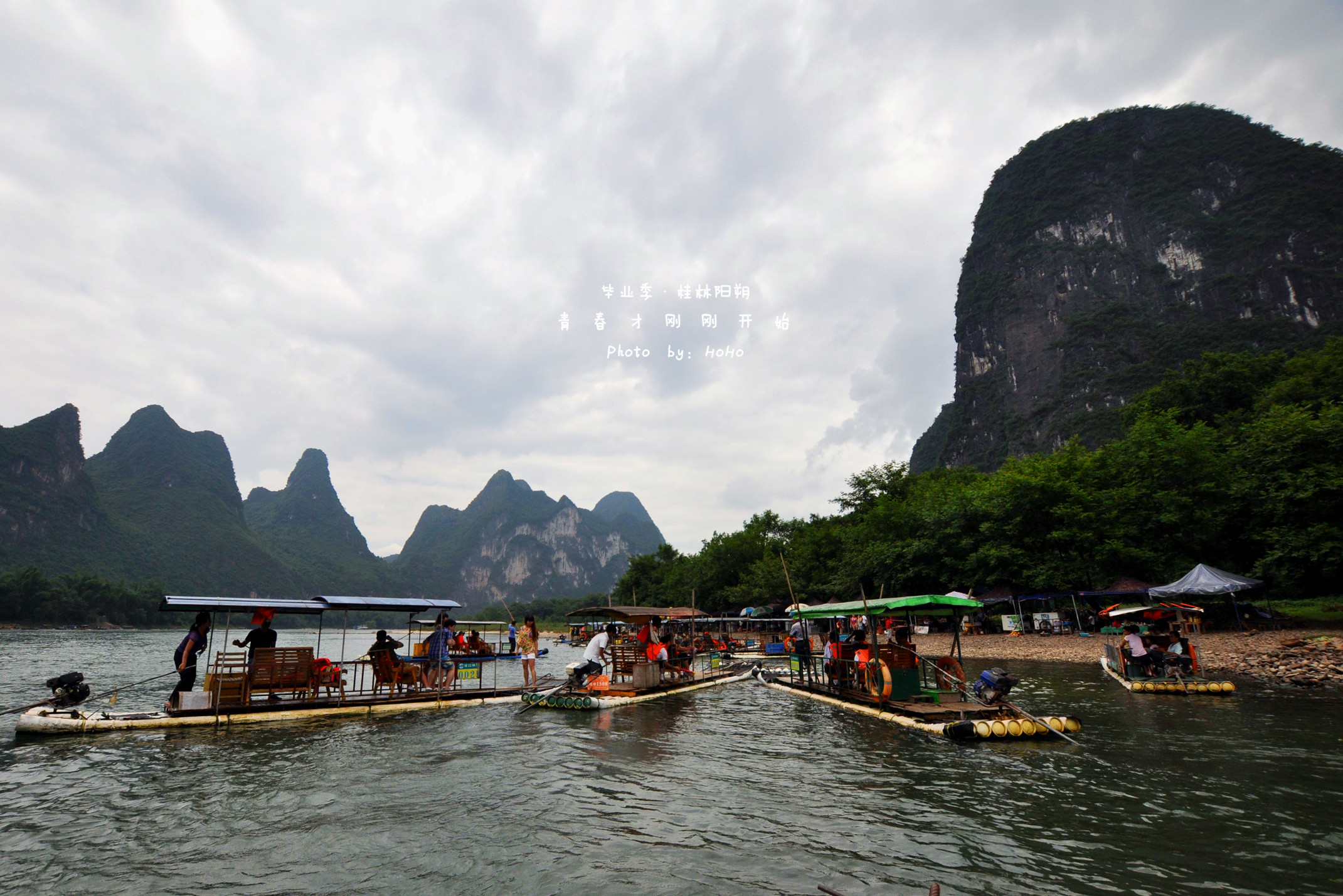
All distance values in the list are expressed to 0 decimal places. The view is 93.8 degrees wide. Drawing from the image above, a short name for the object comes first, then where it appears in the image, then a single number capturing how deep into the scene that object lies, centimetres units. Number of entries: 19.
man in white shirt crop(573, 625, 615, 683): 1762
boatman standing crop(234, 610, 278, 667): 1434
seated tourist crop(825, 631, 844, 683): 1766
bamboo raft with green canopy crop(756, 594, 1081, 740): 1188
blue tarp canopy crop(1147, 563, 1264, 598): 2189
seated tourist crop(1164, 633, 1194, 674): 1672
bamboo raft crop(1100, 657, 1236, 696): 1589
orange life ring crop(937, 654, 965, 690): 1550
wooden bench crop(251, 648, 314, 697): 1458
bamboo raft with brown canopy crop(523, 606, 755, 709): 1705
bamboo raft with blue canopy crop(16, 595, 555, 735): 1331
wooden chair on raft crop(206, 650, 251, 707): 1391
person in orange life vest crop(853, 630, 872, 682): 1606
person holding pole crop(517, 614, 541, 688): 1983
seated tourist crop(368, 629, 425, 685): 1673
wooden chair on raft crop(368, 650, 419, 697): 1680
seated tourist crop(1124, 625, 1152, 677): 1722
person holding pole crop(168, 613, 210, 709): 1397
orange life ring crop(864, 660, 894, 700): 1449
